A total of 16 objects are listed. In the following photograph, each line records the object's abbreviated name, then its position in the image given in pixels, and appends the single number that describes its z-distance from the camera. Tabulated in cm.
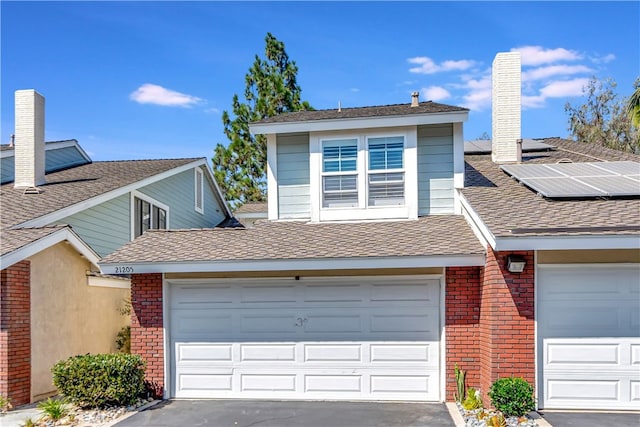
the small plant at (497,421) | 719
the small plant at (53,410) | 806
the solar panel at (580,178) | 895
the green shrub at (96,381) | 854
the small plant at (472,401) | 811
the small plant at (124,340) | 1270
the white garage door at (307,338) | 916
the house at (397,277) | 798
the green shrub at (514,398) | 735
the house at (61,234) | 939
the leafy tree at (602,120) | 2872
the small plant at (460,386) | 860
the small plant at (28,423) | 778
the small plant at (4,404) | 895
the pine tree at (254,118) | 2775
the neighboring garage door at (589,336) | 797
